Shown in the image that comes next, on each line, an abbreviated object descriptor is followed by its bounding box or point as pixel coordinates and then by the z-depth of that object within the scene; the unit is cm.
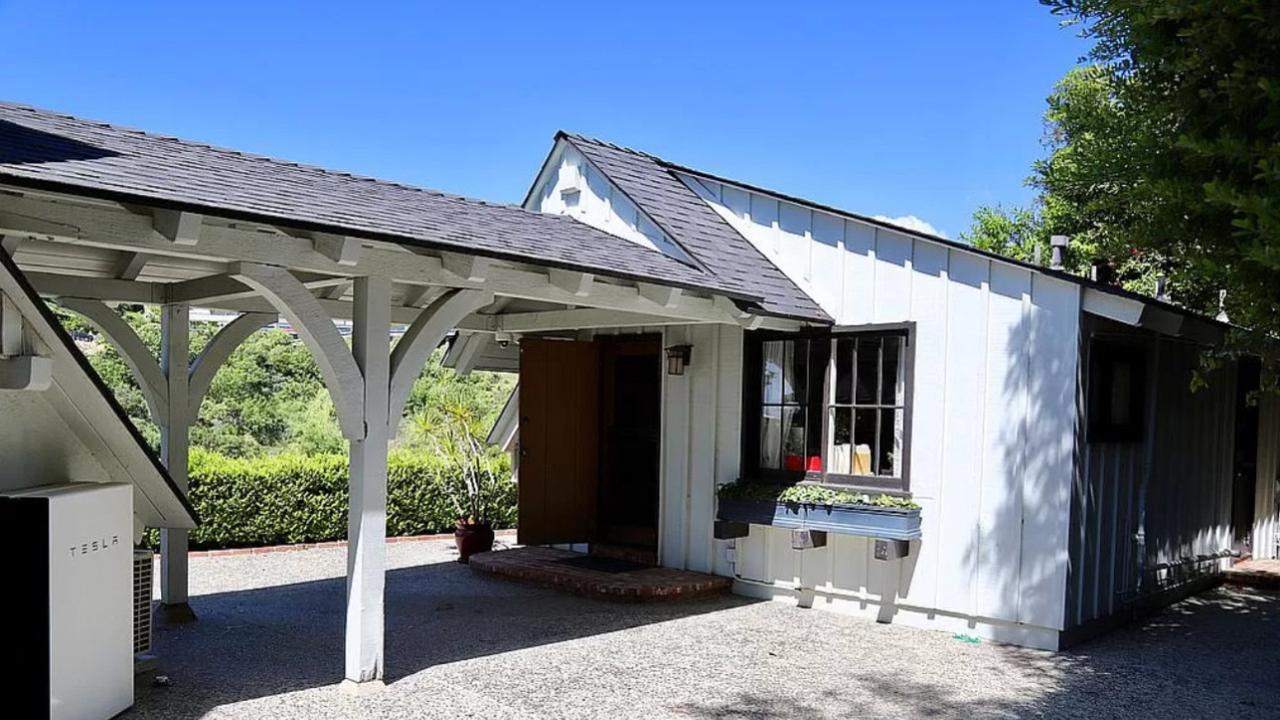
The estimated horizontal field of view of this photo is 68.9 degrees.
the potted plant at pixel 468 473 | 963
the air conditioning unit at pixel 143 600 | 511
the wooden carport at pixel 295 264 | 415
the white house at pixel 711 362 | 490
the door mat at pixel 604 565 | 834
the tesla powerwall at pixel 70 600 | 386
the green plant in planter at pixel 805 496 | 688
